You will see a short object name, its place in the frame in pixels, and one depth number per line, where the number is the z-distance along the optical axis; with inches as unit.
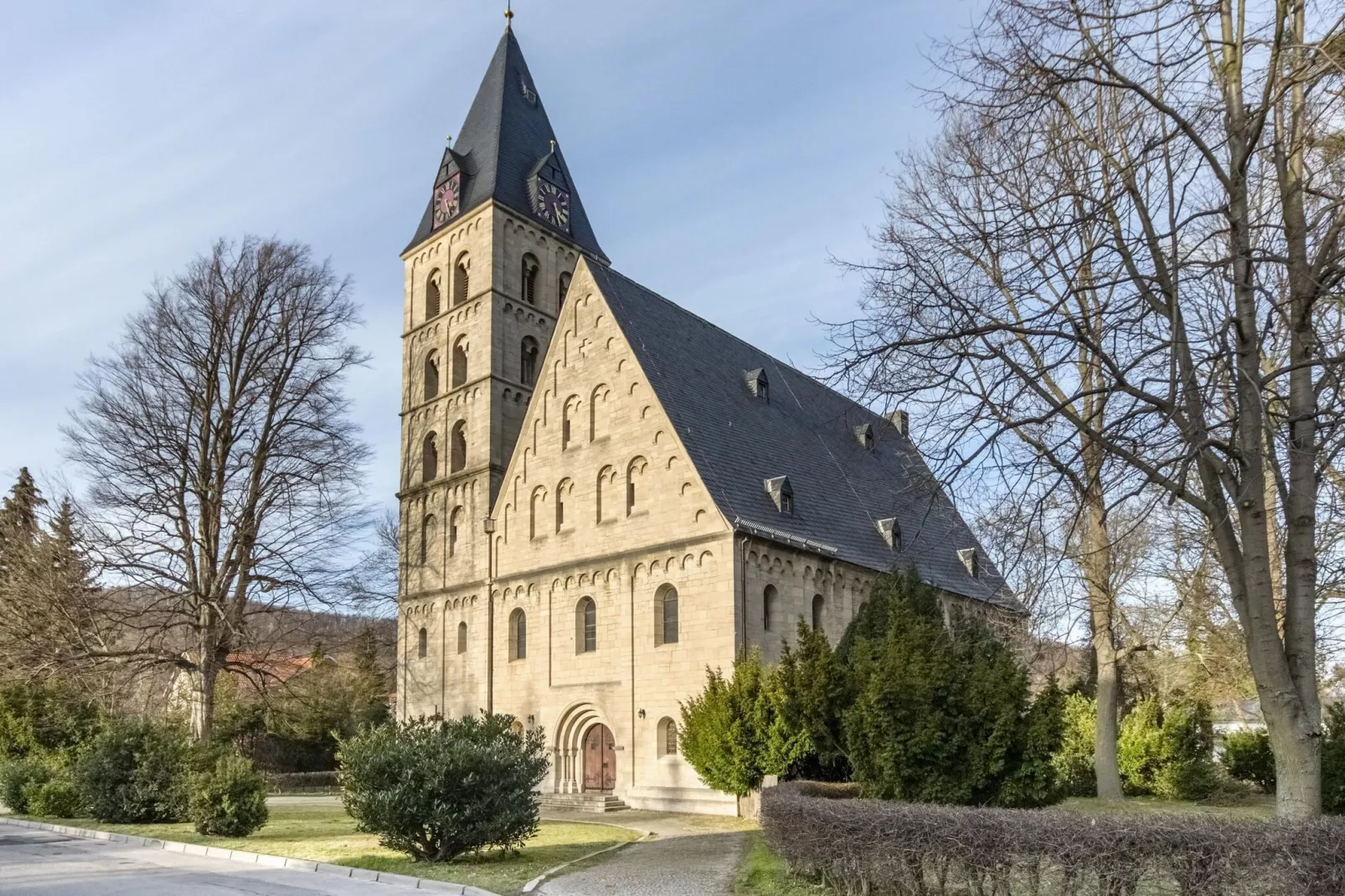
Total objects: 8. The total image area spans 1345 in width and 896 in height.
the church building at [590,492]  1035.9
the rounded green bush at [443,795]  591.8
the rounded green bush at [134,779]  838.5
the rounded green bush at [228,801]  741.3
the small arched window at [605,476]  1128.2
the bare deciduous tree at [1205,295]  392.8
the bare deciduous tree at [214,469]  1039.0
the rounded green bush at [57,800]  920.3
